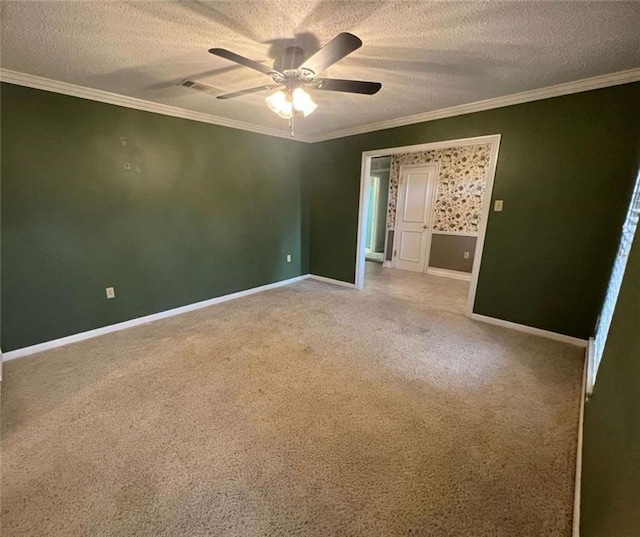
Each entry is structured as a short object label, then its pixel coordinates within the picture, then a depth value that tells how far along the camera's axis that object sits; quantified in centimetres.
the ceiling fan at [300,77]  140
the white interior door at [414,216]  554
